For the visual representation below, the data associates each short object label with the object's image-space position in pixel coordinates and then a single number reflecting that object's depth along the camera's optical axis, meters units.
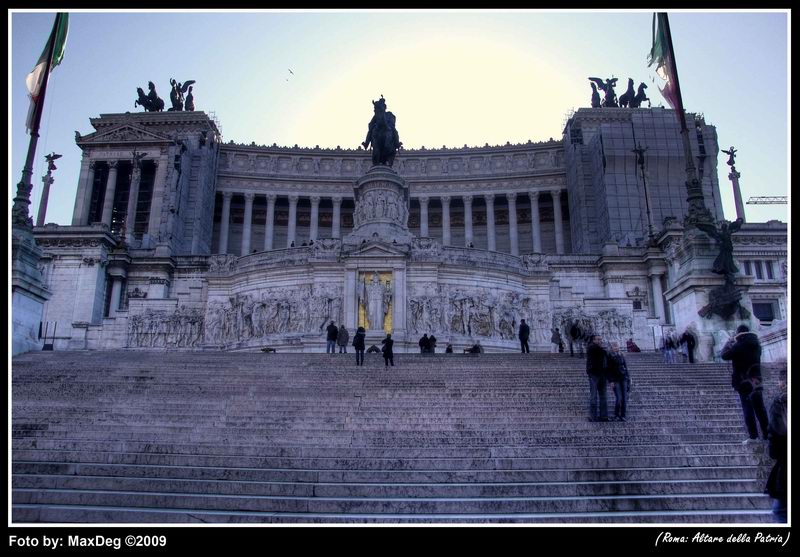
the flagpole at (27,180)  18.16
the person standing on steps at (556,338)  22.43
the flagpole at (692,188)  18.14
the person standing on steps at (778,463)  5.95
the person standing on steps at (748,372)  8.38
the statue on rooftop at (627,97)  63.25
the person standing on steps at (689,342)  16.70
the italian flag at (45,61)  18.61
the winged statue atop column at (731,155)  54.88
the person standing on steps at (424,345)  21.92
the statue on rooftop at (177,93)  62.38
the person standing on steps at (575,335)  18.25
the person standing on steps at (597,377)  10.37
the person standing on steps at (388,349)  15.93
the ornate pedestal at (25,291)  18.45
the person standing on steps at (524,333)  21.98
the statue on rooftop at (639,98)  62.94
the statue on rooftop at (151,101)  62.53
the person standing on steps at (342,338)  21.98
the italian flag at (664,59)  19.09
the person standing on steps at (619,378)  10.41
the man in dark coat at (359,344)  16.78
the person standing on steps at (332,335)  20.98
